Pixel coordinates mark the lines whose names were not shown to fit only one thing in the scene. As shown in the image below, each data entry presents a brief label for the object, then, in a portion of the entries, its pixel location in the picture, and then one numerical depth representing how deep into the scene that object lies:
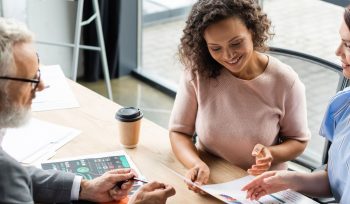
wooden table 1.68
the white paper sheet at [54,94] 2.09
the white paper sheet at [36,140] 1.79
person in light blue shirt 1.56
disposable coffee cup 1.80
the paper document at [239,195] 1.54
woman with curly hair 1.78
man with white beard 1.36
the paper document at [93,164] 1.70
